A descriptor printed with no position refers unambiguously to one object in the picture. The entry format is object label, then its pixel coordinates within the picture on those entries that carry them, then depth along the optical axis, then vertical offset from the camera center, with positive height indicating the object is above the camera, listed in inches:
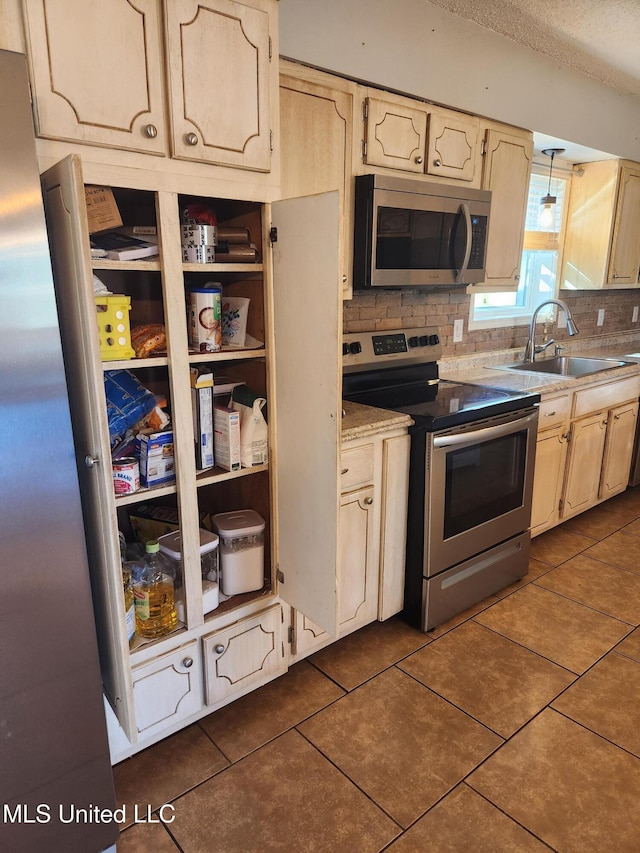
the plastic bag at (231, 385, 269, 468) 69.1 -16.0
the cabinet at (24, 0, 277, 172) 48.3 +19.6
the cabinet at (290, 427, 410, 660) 81.2 -35.6
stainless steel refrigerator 43.9 -23.7
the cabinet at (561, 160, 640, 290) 142.8 +16.5
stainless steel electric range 87.5 -28.4
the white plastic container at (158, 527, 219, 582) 69.3 -30.9
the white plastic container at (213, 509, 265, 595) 73.5 -33.1
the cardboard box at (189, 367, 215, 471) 66.0 -14.0
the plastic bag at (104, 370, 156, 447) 60.7 -11.7
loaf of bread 60.9 -5.1
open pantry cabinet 51.0 -17.4
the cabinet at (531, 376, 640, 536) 116.4 -34.6
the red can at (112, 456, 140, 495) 60.4 -19.3
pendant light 132.6 +19.8
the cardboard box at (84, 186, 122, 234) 55.1 +7.9
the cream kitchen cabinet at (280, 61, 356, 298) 77.0 +21.8
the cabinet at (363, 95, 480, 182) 86.7 +24.1
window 136.8 +4.9
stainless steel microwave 87.3 +9.3
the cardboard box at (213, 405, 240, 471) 68.1 -17.1
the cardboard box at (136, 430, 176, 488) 62.4 -18.0
